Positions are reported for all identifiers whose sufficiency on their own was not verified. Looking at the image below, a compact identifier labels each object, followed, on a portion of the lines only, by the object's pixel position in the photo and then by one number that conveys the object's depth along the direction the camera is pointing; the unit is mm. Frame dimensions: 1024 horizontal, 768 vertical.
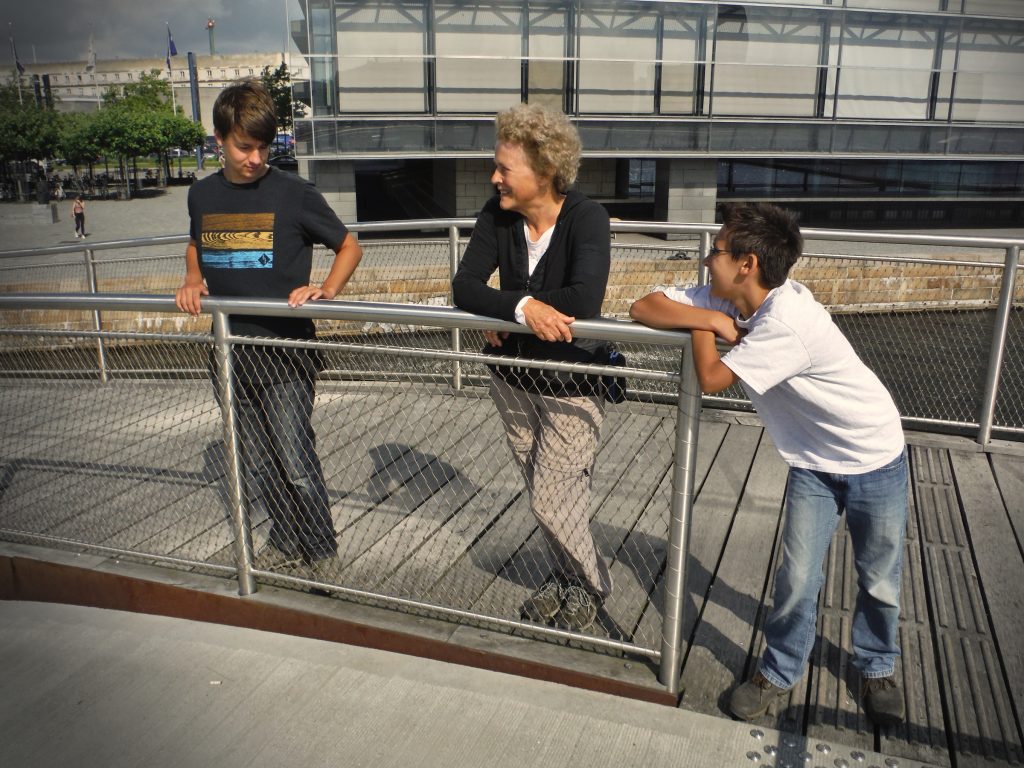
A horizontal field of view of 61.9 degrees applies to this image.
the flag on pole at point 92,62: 91500
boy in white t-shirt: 2344
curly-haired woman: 2682
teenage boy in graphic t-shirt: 3123
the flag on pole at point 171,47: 65812
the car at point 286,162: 46619
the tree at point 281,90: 48094
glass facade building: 20000
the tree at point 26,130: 39875
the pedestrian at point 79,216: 23656
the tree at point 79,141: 42031
